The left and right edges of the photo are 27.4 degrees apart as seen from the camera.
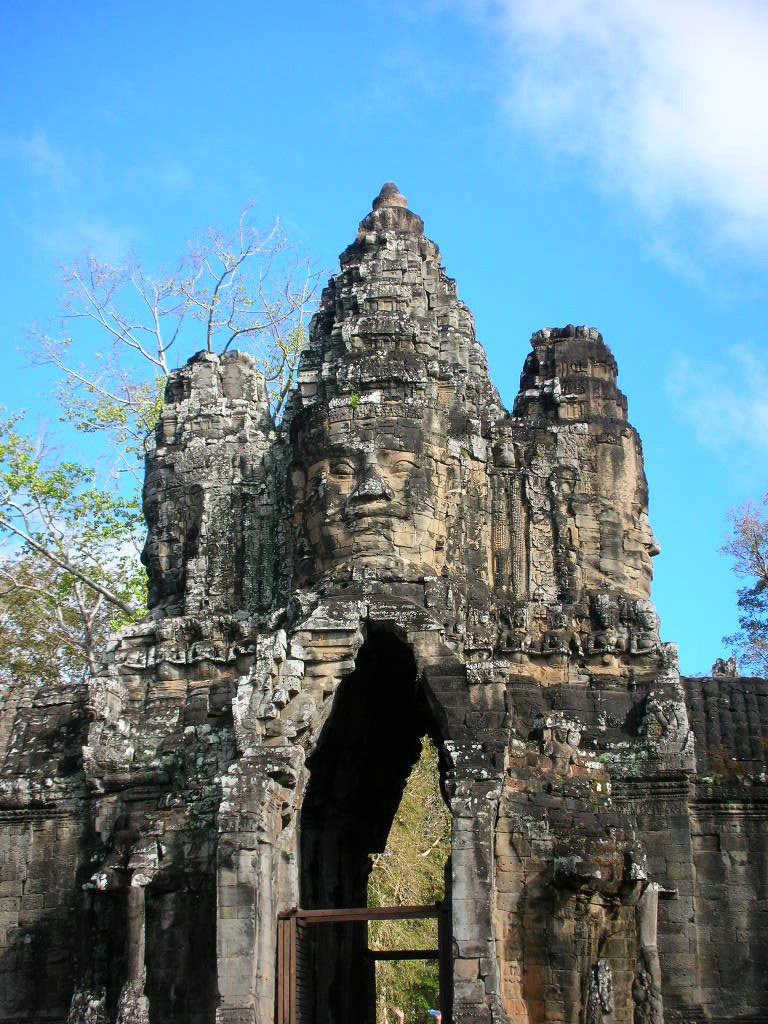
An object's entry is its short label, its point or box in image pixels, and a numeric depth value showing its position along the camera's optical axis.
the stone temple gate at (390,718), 16.77
